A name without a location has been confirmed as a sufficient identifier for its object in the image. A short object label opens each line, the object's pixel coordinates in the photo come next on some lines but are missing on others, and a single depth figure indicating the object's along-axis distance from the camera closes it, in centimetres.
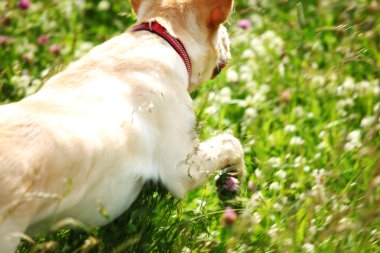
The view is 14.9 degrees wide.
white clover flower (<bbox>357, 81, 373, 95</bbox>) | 911
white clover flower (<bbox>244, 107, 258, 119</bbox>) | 874
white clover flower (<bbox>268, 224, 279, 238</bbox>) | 632
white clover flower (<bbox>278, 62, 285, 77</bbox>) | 982
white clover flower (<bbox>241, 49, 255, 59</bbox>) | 1013
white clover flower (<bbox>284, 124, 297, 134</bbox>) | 872
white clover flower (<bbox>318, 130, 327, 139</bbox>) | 851
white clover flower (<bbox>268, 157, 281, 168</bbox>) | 774
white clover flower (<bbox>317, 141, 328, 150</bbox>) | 834
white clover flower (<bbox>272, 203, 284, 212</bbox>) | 667
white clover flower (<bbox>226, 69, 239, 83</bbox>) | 960
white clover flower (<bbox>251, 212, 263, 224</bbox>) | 674
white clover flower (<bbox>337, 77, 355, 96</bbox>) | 898
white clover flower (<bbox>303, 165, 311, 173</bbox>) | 787
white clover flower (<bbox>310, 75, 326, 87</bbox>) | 952
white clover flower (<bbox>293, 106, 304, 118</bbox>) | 904
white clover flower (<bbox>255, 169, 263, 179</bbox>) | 741
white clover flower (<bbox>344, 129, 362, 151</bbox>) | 784
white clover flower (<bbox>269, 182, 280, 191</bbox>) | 739
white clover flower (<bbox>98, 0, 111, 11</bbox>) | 1227
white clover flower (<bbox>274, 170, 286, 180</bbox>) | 758
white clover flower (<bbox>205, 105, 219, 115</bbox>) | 844
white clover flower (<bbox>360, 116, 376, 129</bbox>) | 820
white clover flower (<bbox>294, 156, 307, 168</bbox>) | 758
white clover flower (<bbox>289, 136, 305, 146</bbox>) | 835
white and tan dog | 561
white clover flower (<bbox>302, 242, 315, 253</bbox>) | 595
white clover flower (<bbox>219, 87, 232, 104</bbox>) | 923
